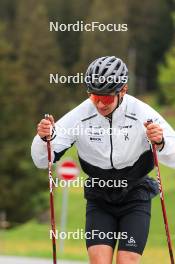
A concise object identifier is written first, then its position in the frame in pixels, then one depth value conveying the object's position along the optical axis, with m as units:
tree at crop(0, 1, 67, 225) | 49.56
